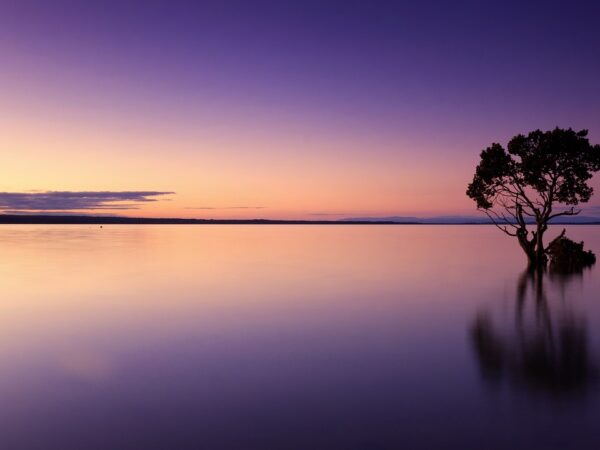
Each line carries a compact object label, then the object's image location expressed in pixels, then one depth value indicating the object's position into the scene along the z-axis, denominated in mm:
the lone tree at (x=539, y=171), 33219
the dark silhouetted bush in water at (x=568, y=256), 36819
